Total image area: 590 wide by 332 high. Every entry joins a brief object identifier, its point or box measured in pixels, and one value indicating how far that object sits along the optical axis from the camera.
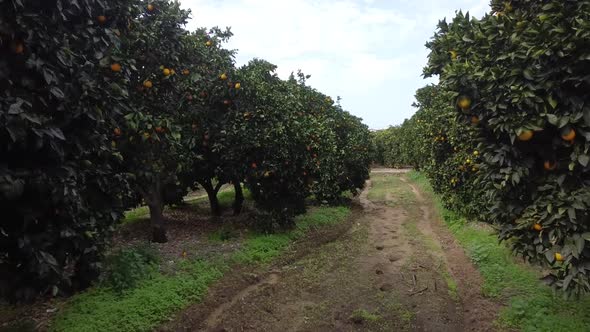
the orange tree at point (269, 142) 9.27
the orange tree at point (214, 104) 9.09
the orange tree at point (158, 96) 5.57
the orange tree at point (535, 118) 3.74
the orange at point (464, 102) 4.38
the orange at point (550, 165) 4.09
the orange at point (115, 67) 4.19
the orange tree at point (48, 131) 2.87
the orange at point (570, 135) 3.75
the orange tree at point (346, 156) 15.62
